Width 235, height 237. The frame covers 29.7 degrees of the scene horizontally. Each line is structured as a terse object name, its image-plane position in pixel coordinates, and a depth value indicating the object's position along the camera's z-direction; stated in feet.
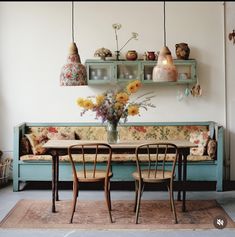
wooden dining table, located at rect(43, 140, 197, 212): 15.57
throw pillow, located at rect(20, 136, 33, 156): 20.02
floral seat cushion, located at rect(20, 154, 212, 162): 19.45
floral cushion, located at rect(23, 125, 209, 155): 21.39
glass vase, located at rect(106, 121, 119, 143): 16.42
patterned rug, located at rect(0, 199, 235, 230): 14.30
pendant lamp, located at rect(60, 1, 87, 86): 14.85
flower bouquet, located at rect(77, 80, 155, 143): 15.87
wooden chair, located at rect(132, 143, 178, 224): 14.76
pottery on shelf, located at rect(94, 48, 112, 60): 20.85
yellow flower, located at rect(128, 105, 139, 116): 15.81
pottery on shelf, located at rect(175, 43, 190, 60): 20.94
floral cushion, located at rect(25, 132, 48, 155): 19.98
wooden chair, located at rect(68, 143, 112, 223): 14.80
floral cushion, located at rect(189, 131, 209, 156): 19.92
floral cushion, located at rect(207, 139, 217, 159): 19.35
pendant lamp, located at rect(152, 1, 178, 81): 14.74
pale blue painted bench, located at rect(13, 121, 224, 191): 19.39
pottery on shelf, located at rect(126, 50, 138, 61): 20.97
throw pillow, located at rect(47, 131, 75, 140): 20.44
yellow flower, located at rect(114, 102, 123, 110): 16.09
